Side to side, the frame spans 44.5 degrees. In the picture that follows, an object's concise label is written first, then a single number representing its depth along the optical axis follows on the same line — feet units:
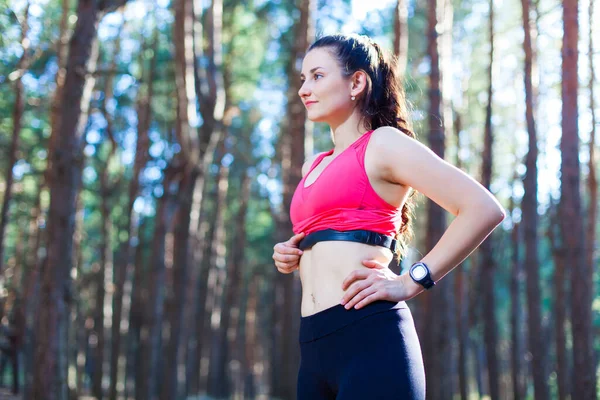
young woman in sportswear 8.02
